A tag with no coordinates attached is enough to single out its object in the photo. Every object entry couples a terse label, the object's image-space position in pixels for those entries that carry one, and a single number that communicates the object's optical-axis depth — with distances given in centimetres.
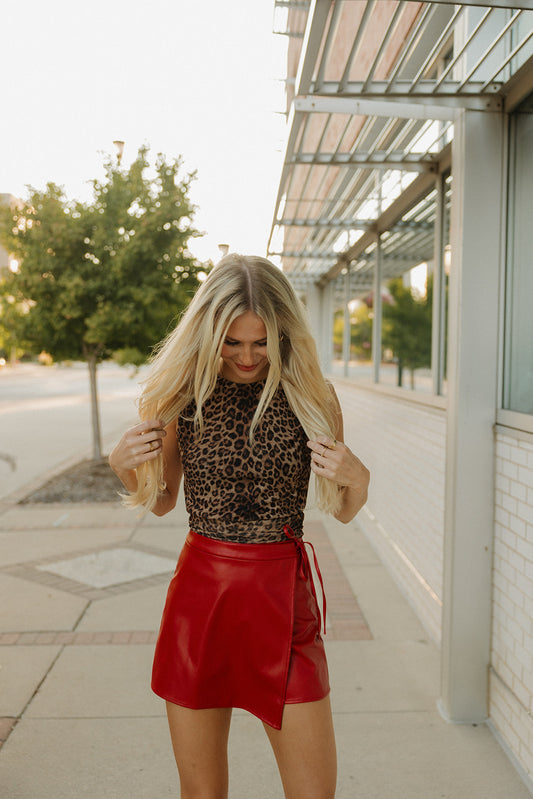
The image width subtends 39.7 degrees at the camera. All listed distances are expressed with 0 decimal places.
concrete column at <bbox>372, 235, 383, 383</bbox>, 678
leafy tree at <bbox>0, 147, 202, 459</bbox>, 868
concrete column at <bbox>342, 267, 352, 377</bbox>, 952
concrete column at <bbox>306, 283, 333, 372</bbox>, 1179
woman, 187
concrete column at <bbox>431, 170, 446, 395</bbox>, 469
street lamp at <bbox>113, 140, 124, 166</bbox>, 951
